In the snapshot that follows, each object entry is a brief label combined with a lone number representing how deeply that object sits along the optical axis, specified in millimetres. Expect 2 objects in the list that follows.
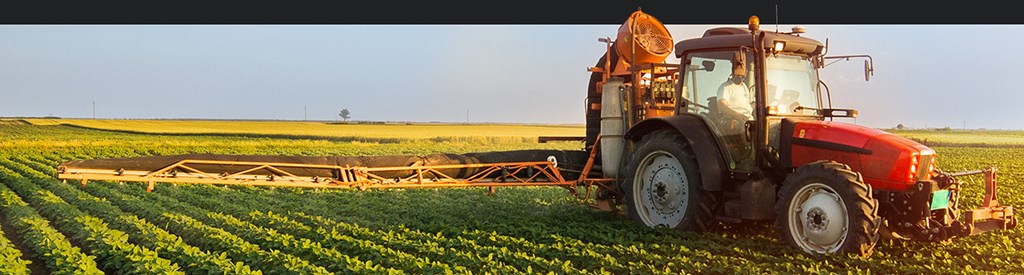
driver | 8281
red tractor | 7270
